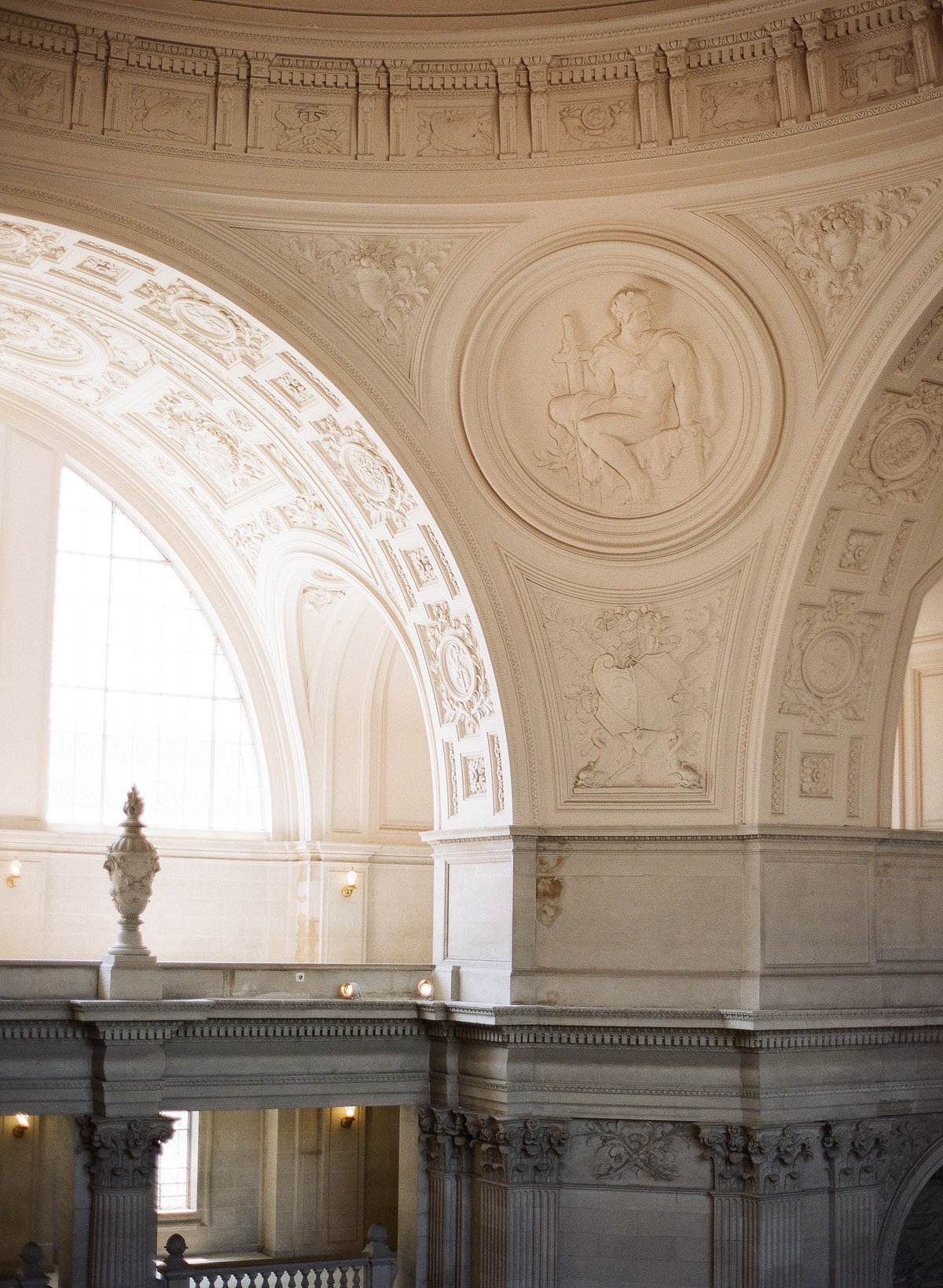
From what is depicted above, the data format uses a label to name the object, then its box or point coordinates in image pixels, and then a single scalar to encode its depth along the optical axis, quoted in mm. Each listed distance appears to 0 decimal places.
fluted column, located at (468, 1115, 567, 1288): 17109
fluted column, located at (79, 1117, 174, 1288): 16234
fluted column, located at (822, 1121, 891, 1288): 17234
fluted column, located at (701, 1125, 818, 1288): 16672
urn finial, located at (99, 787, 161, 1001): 16812
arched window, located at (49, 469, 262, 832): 23219
